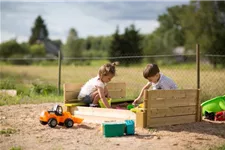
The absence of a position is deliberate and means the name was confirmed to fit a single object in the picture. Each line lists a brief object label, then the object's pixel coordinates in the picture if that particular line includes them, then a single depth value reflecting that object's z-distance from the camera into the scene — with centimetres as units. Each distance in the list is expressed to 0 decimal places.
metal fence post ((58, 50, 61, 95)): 1611
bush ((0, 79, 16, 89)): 1732
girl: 958
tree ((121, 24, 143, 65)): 5589
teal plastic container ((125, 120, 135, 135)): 760
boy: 916
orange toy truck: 855
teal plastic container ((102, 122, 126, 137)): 747
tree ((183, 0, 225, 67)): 5482
